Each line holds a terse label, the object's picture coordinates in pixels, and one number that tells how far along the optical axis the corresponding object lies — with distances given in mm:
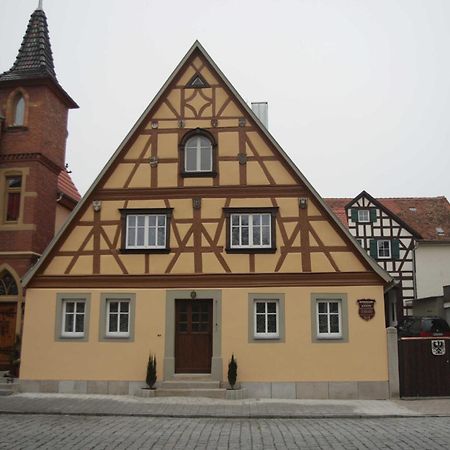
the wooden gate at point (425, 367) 16031
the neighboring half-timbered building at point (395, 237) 38312
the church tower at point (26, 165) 18594
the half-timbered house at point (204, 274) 16625
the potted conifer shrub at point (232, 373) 16047
